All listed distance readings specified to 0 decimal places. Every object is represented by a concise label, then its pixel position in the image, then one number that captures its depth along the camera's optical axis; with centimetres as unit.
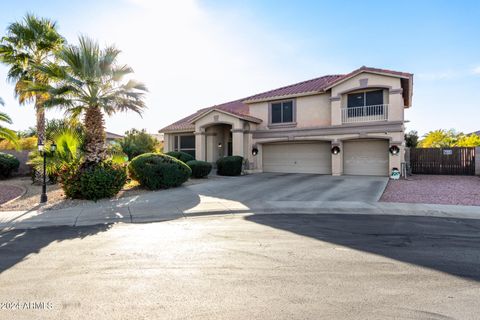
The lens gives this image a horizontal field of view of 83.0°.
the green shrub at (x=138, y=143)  2530
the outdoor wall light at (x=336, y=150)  1800
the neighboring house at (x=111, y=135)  4016
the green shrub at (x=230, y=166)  1841
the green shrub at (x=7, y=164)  1792
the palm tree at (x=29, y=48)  1428
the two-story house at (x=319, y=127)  1672
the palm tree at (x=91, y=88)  1020
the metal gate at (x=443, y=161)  1798
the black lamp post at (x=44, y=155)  1002
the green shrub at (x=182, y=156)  2094
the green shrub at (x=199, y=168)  1645
